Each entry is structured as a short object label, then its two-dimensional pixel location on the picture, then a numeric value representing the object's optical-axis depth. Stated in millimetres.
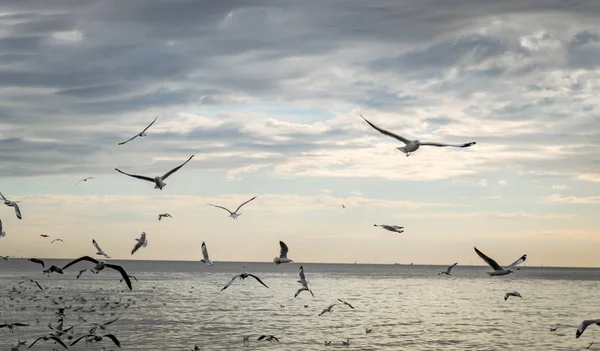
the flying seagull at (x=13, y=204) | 35159
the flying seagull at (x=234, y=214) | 38562
